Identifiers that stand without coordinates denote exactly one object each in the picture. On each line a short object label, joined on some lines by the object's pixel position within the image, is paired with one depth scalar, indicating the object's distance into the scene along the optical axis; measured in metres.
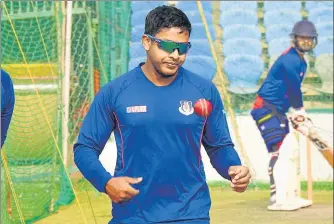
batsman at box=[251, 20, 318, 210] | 10.75
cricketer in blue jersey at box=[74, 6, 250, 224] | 4.57
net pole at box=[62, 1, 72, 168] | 11.41
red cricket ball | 4.66
